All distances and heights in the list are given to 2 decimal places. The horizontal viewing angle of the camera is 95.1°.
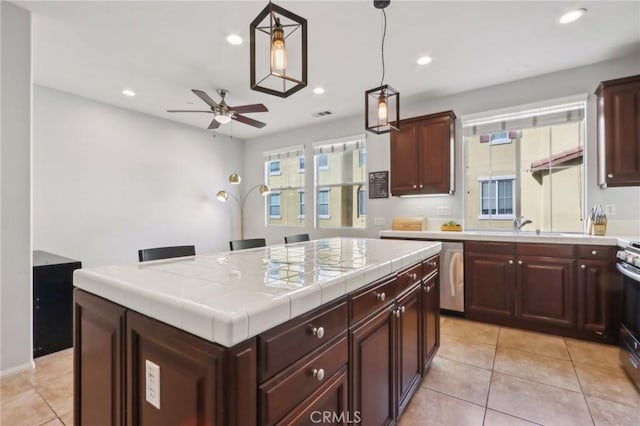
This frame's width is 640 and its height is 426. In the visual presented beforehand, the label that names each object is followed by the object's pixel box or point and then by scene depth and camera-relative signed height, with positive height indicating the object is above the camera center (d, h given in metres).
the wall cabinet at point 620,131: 2.73 +0.77
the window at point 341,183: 4.93 +0.53
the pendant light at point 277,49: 1.38 +0.79
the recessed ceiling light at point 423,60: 3.03 +1.60
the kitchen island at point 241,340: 0.74 -0.41
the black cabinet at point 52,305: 2.59 -0.83
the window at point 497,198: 3.76 +0.19
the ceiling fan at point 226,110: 3.24 +1.19
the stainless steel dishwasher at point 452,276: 3.38 -0.75
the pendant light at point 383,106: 2.14 +0.79
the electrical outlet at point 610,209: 3.06 +0.03
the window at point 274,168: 6.00 +0.94
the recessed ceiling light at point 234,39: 2.67 +1.62
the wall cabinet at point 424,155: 3.75 +0.76
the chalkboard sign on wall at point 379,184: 4.51 +0.44
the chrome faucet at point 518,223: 3.54 -0.14
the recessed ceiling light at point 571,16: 2.33 +1.60
